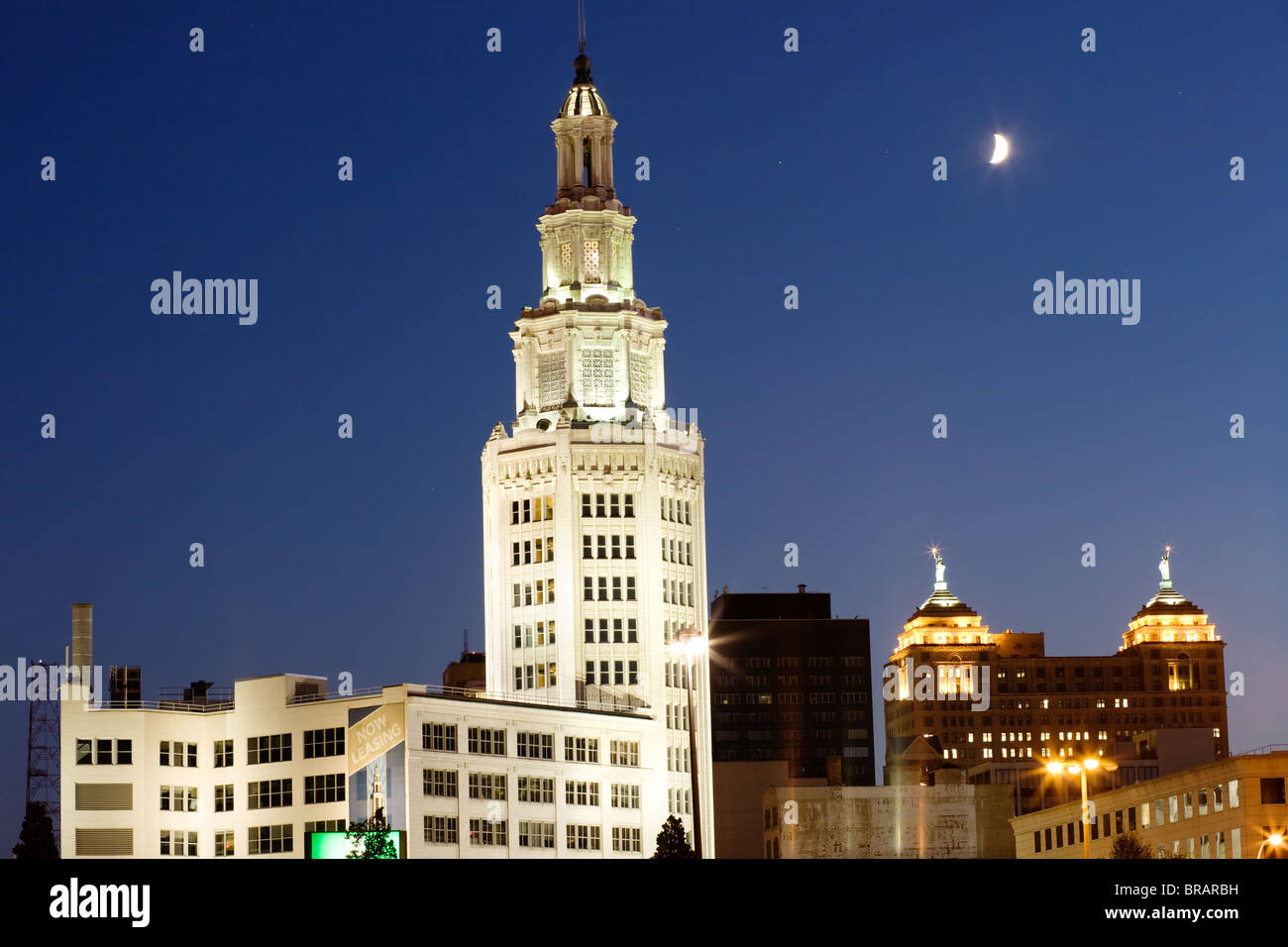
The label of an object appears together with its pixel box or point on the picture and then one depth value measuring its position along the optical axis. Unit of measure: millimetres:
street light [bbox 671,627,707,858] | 126438
